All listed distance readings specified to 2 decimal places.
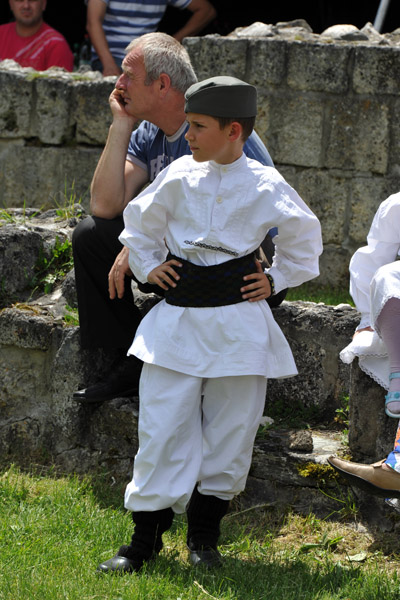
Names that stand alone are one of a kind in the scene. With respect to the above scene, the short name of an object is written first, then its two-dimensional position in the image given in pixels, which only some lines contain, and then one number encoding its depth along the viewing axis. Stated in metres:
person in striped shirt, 13.09
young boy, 5.99
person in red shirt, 13.75
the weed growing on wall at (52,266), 8.46
